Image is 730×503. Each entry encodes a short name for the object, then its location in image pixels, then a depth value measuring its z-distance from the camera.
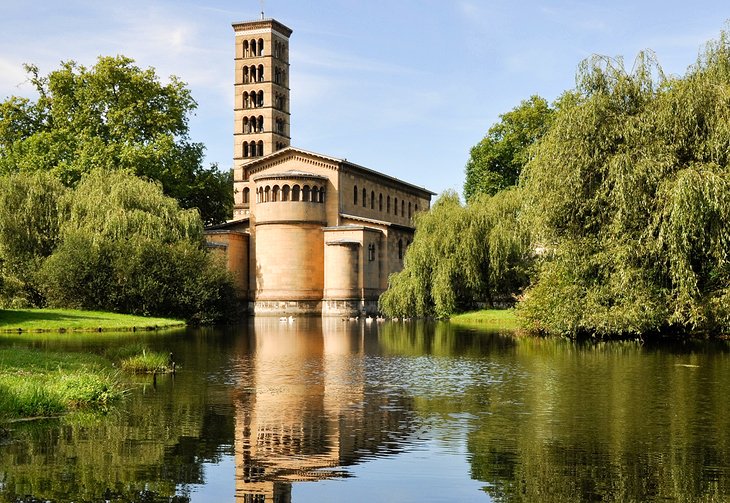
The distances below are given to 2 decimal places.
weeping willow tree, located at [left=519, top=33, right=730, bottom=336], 30.22
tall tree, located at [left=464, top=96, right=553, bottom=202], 73.44
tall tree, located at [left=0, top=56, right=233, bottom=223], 59.41
